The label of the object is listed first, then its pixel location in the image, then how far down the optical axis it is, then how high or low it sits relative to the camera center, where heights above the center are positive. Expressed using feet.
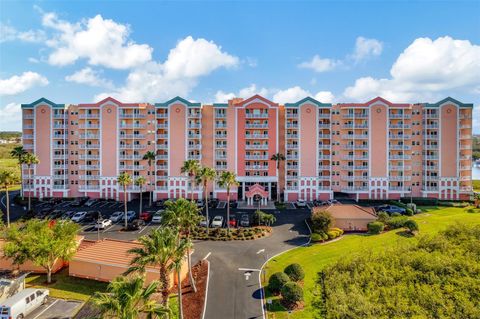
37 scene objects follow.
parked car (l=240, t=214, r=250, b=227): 162.81 -35.80
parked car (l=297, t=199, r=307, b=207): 209.97 -32.52
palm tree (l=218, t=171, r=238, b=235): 151.02 -9.66
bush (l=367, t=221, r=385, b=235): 140.26 -33.95
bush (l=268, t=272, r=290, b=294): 93.57 -41.39
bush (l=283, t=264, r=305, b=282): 98.63 -40.18
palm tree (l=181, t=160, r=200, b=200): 152.54 -3.07
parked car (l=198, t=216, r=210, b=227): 161.50 -36.95
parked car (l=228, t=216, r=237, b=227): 162.09 -36.73
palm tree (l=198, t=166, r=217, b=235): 145.69 -6.72
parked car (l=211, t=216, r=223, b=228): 160.62 -35.77
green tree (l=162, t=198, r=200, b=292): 93.81 -19.01
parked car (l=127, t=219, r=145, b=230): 157.19 -36.89
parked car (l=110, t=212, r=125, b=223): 172.14 -35.20
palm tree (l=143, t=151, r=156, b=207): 202.18 +0.77
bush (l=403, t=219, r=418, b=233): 129.80 -30.43
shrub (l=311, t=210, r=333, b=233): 141.49 -31.16
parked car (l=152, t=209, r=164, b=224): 170.40 -36.32
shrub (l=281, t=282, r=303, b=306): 86.58 -41.97
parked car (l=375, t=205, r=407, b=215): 179.83 -31.89
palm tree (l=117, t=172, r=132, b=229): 159.76 -10.80
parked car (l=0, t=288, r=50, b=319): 82.07 -44.29
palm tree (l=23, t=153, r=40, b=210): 192.19 +1.71
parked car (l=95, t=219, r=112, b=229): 157.70 -36.30
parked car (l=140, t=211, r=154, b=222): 173.27 -35.13
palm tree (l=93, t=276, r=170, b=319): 50.88 -26.38
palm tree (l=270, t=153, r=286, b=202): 218.59 +2.84
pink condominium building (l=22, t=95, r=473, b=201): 228.02 +13.14
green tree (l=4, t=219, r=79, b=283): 101.30 -30.97
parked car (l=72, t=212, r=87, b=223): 169.75 -34.82
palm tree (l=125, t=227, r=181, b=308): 66.18 -22.54
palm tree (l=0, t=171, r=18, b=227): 164.14 -10.10
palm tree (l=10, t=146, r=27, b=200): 192.50 +5.93
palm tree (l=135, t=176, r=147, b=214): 176.55 -12.58
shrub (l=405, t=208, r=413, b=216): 175.73 -32.32
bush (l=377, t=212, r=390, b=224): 149.79 -30.81
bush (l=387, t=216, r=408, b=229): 140.87 -31.46
